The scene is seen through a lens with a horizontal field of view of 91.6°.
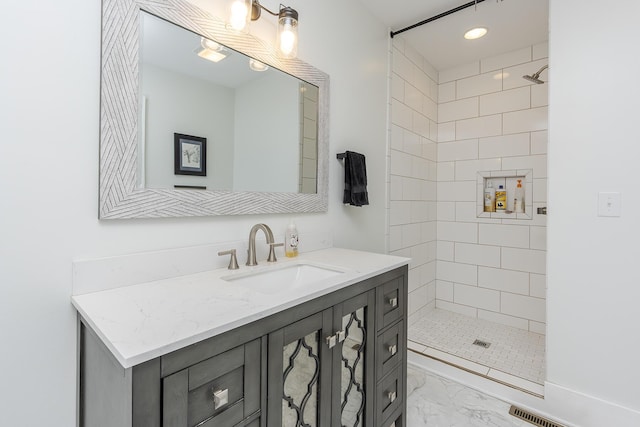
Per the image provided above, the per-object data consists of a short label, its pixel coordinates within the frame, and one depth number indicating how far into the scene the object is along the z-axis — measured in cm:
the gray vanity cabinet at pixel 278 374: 64
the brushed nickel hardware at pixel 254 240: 131
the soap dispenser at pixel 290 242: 147
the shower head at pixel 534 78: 205
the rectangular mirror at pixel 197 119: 99
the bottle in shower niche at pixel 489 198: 283
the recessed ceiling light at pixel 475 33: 233
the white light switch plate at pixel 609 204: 146
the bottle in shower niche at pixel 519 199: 266
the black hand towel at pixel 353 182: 182
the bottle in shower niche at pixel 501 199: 276
